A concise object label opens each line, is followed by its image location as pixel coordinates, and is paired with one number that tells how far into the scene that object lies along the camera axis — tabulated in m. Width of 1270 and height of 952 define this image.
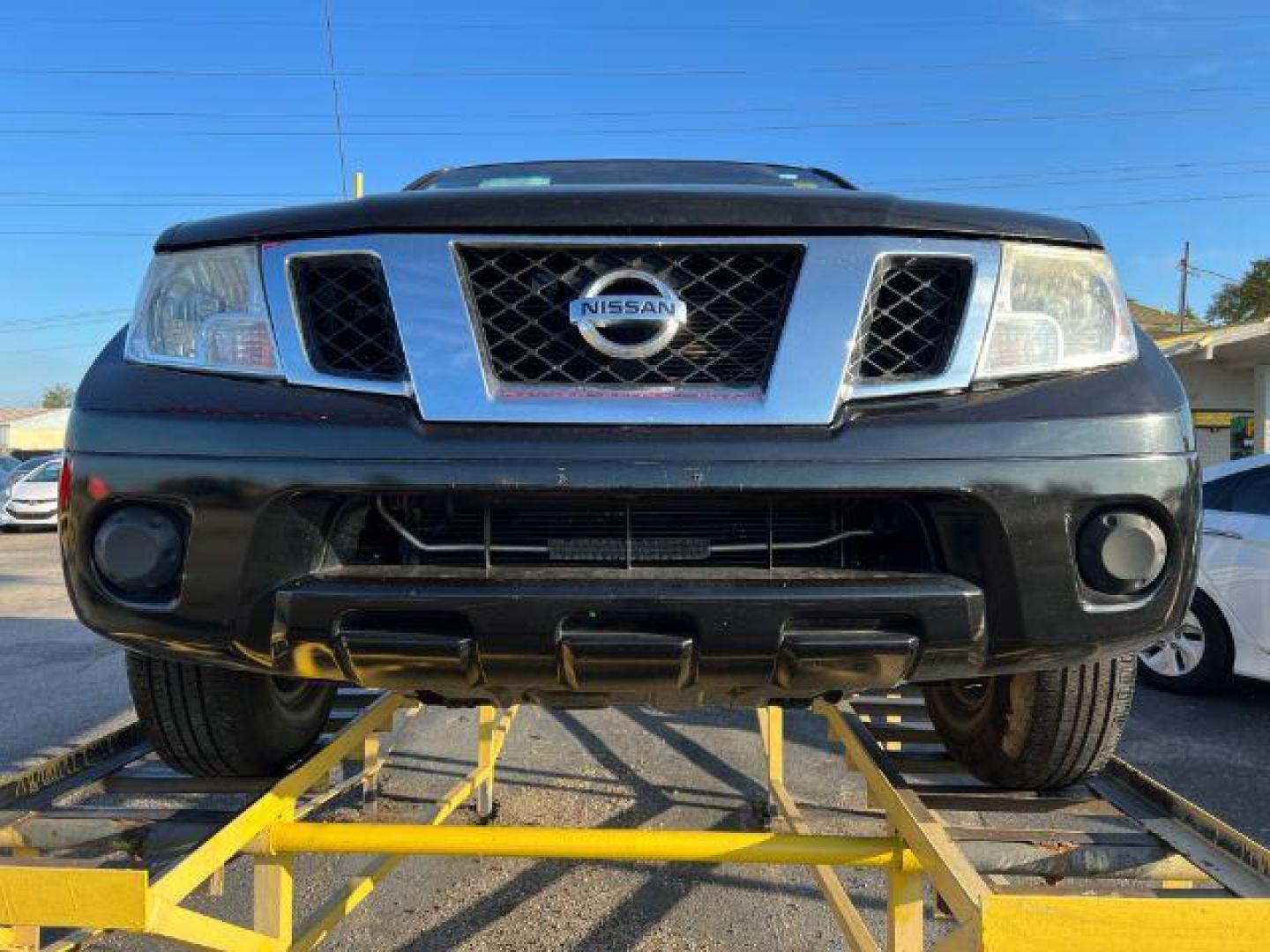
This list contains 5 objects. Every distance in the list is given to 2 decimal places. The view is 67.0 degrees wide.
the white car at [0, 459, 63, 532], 16.91
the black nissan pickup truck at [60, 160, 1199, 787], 1.46
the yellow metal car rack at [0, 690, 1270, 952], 1.31
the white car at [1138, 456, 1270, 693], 4.83
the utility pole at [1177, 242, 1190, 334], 44.69
